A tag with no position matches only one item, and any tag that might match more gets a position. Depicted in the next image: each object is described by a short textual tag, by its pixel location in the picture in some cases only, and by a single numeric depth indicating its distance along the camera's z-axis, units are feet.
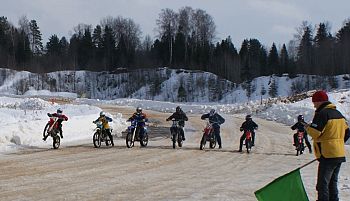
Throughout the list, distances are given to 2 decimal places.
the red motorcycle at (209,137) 62.77
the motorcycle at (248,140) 59.88
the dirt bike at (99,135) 63.62
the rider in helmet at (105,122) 63.26
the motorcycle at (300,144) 58.29
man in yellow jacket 25.00
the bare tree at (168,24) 309.44
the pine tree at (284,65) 281.58
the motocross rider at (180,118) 63.91
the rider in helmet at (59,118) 61.72
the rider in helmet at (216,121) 64.36
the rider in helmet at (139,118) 63.87
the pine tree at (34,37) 355.77
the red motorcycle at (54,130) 61.16
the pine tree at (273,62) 286.23
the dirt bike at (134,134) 63.52
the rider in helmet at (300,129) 56.32
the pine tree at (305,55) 280.92
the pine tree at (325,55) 271.82
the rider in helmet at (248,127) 60.80
